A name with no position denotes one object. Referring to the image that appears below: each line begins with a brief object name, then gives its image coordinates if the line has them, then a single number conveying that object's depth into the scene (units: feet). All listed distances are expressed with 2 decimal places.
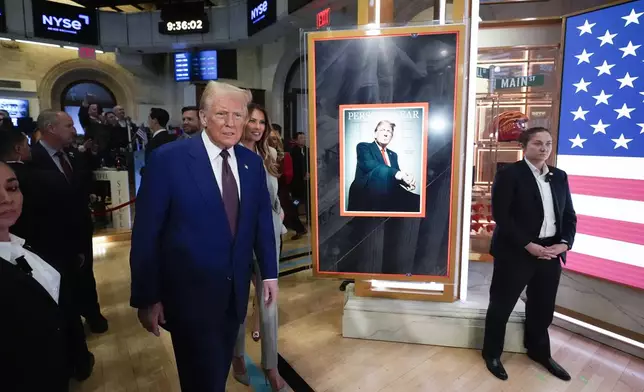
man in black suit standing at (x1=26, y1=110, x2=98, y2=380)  7.89
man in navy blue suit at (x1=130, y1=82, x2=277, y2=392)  4.82
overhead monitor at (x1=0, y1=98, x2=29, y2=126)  29.60
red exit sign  15.49
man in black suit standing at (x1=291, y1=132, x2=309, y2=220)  22.38
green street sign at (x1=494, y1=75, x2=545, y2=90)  12.40
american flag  8.81
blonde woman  7.63
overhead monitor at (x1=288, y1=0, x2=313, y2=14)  20.44
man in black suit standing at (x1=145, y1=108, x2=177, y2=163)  13.78
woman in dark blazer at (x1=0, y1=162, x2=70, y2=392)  3.42
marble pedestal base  9.20
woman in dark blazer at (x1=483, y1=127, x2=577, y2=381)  7.75
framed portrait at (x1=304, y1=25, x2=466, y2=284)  8.44
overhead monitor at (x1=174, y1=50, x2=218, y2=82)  31.45
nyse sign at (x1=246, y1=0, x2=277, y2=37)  23.85
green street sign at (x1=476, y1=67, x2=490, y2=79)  13.13
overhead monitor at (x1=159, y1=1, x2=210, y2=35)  29.01
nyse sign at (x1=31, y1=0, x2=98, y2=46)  26.76
